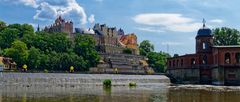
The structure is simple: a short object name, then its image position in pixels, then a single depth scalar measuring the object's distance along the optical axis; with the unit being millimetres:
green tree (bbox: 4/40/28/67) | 103188
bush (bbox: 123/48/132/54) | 157000
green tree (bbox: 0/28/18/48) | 129500
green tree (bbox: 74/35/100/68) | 122875
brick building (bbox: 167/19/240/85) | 73938
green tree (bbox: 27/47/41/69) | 102812
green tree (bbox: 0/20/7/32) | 147050
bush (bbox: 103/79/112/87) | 63091
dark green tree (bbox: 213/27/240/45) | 111375
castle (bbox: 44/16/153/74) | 132525
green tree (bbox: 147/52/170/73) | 147500
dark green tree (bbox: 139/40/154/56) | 182250
